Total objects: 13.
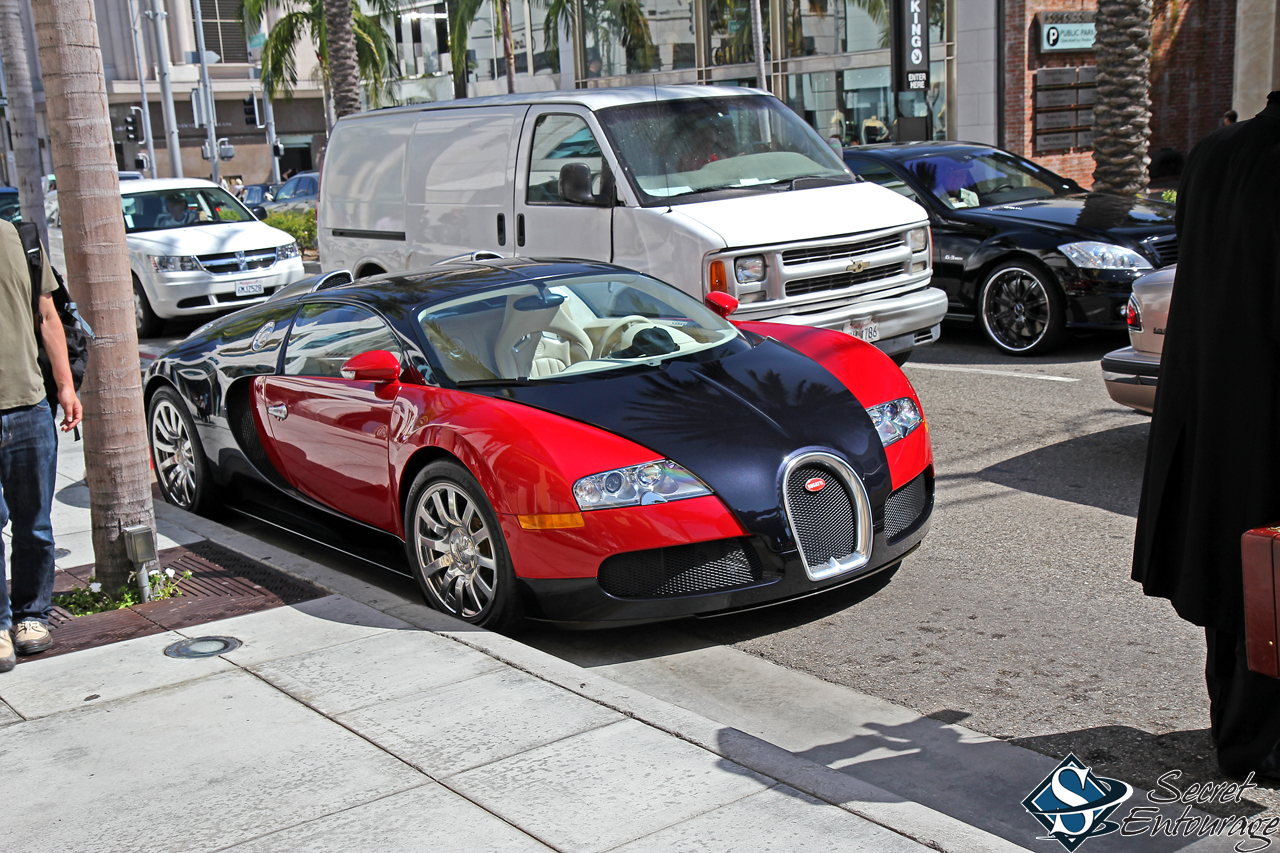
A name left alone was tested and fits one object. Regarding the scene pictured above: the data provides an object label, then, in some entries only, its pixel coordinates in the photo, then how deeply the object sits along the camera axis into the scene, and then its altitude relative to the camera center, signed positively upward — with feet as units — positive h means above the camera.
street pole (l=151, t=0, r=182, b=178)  106.93 +3.38
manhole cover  15.40 -5.75
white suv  48.29 -3.91
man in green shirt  15.08 -3.29
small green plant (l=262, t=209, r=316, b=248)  78.74 -4.94
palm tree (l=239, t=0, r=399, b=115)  109.09 +8.14
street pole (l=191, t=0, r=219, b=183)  118.52 +5.14
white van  27.96 -1.84
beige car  21.88 -4.25
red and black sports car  15.52 -3.95
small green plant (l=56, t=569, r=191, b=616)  18.01 -5.94
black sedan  32.24 -3.51
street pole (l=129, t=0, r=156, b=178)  150.38 +9.13
